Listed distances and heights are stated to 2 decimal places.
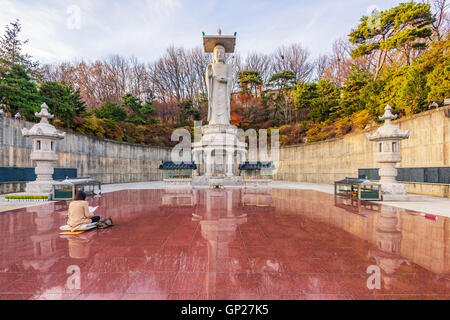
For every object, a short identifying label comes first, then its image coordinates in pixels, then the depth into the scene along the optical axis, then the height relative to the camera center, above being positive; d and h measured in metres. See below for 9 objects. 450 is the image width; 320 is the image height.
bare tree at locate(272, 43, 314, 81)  41.03 +19.12
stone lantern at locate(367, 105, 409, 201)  10.24 +0.42
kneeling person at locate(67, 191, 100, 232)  5.32 -1.15
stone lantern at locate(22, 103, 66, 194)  11.58 +0.77
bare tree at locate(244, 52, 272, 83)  44.00 +20.09
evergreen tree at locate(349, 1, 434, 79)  17.65 +12.40
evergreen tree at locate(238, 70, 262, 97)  32.72 +13.09
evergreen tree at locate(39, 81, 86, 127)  17.42 +5.22
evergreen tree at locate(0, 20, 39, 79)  17.00 +8.79
